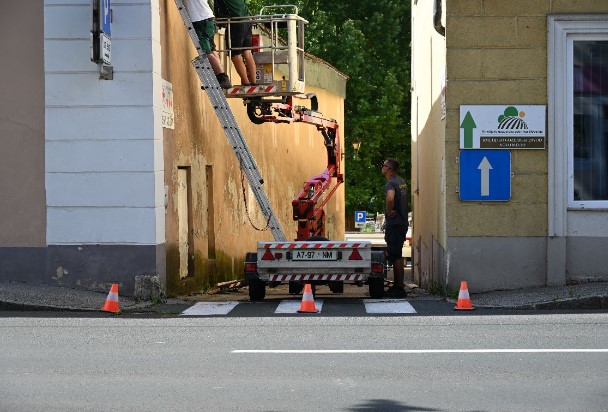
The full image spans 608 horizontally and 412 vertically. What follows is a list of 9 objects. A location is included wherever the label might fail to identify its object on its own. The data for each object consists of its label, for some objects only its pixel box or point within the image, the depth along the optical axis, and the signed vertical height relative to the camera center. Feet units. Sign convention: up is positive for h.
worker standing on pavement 56.95 -1.23
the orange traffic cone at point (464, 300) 47.98 -3.80
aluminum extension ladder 59.16 +3.34
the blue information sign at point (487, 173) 54.03 +1.04
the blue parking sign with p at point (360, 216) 165.48 -2.28
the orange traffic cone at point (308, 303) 48.14 -3.91
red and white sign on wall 56.65 +4.16
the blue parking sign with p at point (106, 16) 51.95 +7.43
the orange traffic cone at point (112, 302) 48.67 -3.89
